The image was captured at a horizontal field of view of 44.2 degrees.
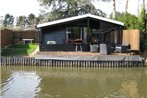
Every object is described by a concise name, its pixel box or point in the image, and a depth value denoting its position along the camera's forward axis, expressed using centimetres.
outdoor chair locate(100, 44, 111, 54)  1326
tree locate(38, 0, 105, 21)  2315
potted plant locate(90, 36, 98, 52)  1414
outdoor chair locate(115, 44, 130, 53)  1371
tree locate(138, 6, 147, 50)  1532
